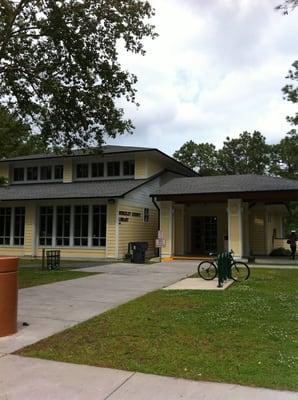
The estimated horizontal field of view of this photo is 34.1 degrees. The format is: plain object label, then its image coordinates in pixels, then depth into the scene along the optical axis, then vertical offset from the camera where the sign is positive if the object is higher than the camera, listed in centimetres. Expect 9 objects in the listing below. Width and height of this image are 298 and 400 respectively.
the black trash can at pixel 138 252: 2370 -24
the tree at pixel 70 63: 1620 +652
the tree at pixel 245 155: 5800 +1109
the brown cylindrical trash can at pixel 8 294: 753 -74
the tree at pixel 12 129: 1897 +470
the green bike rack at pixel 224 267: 1379 -57
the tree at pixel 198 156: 5741 +1078
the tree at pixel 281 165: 5341 +950
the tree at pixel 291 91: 2438 +792
